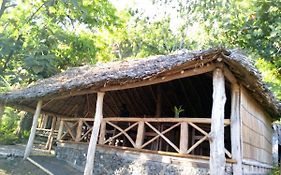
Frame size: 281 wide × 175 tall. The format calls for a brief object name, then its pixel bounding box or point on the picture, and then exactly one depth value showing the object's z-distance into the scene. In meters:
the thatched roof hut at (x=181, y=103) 5.57
